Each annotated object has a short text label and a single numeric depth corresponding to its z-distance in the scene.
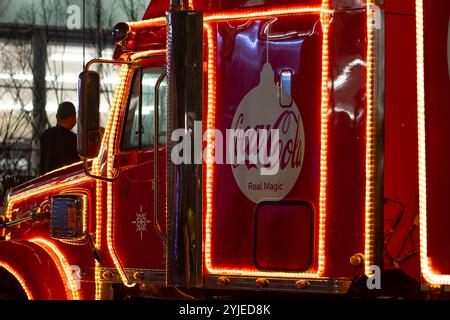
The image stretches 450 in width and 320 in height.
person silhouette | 16.63
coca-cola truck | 9.99
